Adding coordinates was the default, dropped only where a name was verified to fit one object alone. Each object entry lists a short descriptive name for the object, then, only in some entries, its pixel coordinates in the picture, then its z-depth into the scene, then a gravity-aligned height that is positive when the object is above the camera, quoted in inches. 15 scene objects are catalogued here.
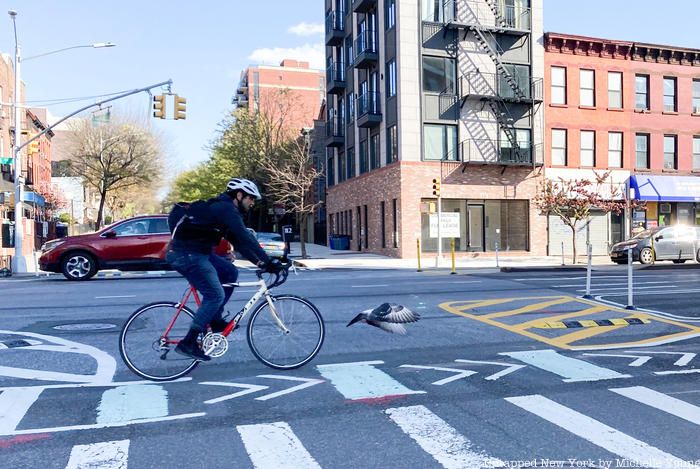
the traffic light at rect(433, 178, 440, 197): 892.0 +71.8
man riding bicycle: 212.5 -2.7
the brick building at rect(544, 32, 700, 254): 1232.2 +232.5
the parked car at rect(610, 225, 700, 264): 936.3 -21.6
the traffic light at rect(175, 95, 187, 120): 861.5 +194.3
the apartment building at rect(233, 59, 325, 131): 3299.7 +902.2
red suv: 653.3 -13.3
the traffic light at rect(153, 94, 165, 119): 850.8 +193.7
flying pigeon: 331.6 -48.6
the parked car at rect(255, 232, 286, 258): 1013.8 -12.4
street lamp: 836.6 +85.3
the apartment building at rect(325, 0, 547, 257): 1141.7 +230.6
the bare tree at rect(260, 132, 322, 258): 1224.2 +161.7
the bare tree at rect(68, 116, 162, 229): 1872.5 +281.5
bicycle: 224.4 -38.2
